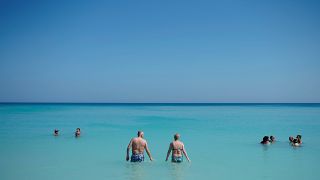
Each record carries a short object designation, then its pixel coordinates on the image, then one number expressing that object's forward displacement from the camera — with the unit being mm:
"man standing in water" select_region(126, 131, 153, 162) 10672
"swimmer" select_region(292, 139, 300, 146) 16125
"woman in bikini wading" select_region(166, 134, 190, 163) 10828
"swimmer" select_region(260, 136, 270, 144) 16300
